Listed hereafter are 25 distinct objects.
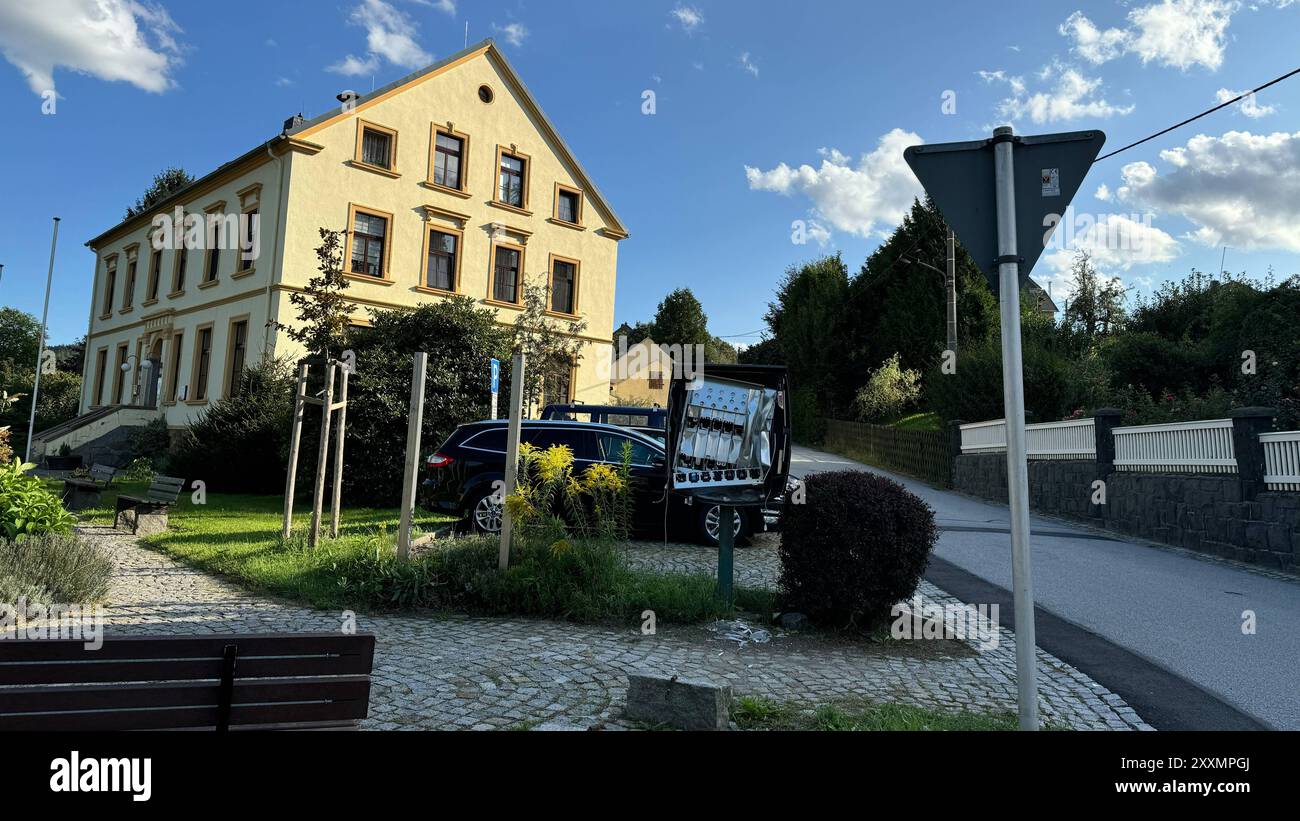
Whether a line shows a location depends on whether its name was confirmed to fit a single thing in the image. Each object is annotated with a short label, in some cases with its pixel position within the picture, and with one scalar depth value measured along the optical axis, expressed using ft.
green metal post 23.52
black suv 36.45
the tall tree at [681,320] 198.39
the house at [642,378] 124.36
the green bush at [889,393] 112.37
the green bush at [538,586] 23.11
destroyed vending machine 24.18
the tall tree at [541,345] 69.97
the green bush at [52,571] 22.41
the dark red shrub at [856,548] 21.47
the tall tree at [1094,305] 124.88
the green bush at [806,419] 128.14
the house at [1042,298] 133.08
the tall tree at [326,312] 52.95
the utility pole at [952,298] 90.89
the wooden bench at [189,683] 9.12
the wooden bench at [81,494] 46.03
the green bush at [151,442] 83.05
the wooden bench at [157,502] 39.63
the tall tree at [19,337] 221.87
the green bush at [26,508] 25.57
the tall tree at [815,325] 133.90
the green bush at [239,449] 61.00
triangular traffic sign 11.45
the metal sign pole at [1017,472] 11.02
